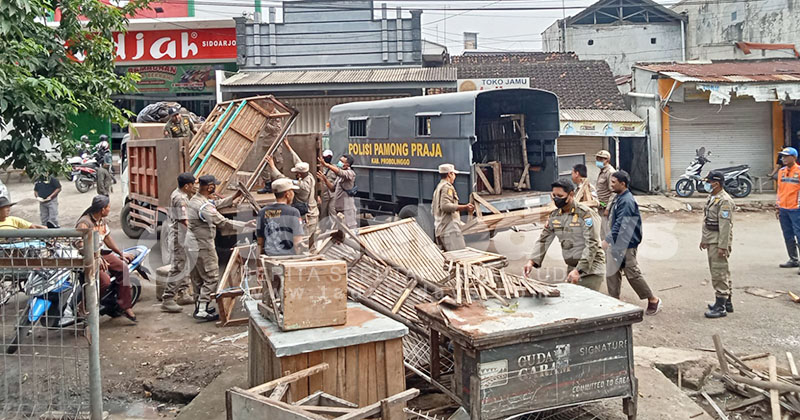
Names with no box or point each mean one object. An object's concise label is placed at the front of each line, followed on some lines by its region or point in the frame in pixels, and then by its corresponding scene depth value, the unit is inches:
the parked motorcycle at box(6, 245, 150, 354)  172.6
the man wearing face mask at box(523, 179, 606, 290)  235.0
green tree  186.5
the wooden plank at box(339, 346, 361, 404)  153.9
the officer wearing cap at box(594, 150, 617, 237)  357.7
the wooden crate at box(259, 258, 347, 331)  153.3
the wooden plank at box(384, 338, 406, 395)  158.2
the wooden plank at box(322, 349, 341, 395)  151.5
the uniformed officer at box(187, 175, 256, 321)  280.4
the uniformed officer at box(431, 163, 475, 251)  331.6
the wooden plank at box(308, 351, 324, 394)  149.3
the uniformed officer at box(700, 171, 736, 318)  273.0
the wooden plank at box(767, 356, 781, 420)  177.9
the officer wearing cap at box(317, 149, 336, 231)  415.8
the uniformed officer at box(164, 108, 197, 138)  391.3
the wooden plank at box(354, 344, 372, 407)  155.1
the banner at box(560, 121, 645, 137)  673.6
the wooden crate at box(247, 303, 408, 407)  147.9
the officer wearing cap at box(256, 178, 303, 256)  244.1
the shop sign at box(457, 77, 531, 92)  702.3
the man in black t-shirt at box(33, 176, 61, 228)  387.9
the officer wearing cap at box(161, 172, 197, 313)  287.1
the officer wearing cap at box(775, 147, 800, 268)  344.5
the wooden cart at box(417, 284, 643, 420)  148.7
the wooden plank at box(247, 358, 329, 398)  131.9
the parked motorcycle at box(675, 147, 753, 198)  634.2
